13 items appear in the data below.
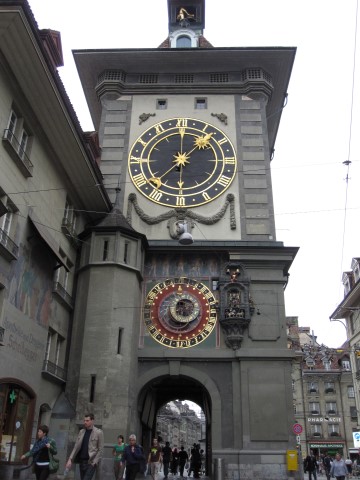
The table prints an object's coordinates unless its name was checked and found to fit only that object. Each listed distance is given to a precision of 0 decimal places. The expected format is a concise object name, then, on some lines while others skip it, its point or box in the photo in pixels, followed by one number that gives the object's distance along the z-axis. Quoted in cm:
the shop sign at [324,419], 6361
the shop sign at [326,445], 6197
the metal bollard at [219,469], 1850
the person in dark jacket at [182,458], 2781
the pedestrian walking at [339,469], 1922
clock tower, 1956
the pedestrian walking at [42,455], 967
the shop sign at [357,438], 2601
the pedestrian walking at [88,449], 929
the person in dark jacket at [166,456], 2298
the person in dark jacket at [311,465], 2501
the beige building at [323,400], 6228
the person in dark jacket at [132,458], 1095
